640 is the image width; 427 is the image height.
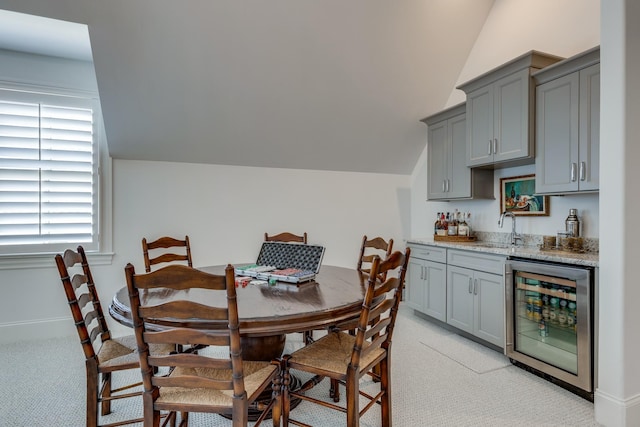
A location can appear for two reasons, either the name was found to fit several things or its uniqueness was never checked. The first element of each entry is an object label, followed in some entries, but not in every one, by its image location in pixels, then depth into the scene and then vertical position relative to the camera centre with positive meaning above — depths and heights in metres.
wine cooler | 2.25 -0.76
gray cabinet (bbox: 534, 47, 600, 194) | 2.46 +0.64
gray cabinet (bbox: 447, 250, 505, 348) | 2.94 -0.71
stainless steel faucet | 3.34 -0.15
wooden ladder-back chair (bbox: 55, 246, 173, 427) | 1.68 -0.72
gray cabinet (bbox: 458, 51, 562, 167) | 2.87 +0.86
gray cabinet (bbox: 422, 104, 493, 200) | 3.61 +0.53
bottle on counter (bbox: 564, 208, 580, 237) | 2.81 -0.08
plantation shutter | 3.18 +0.36
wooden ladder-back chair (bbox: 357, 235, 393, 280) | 2.61 -0.25
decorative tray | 3.73 -0.27
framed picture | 3.18 +0.15
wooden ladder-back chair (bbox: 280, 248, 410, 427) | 1.60 -0.73
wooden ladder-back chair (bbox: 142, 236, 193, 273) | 2.86 -0.29
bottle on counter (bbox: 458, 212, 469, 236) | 3.79 -0.17
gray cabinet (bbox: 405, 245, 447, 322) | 3.56 -0.71
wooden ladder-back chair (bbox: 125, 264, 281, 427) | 1.28 -0.53
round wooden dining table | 1.50 -0.44
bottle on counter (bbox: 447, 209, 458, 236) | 3.84 -0.16
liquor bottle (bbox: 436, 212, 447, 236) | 3.96 -0.15
